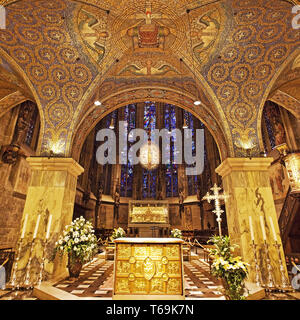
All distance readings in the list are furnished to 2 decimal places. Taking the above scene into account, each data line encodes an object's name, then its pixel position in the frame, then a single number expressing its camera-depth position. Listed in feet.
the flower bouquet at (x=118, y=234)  30.04
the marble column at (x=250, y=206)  18.39
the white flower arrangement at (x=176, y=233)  29.81
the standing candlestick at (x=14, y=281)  15.55
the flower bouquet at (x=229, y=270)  10.68
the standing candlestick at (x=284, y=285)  15.11
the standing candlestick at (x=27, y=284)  15.49
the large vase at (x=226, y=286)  11.24
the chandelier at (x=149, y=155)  42.98
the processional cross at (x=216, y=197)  18.20
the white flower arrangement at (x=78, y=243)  17.21
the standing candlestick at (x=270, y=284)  15.08
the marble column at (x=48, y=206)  18.57
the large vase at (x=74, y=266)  17.67
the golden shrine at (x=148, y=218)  49.44
